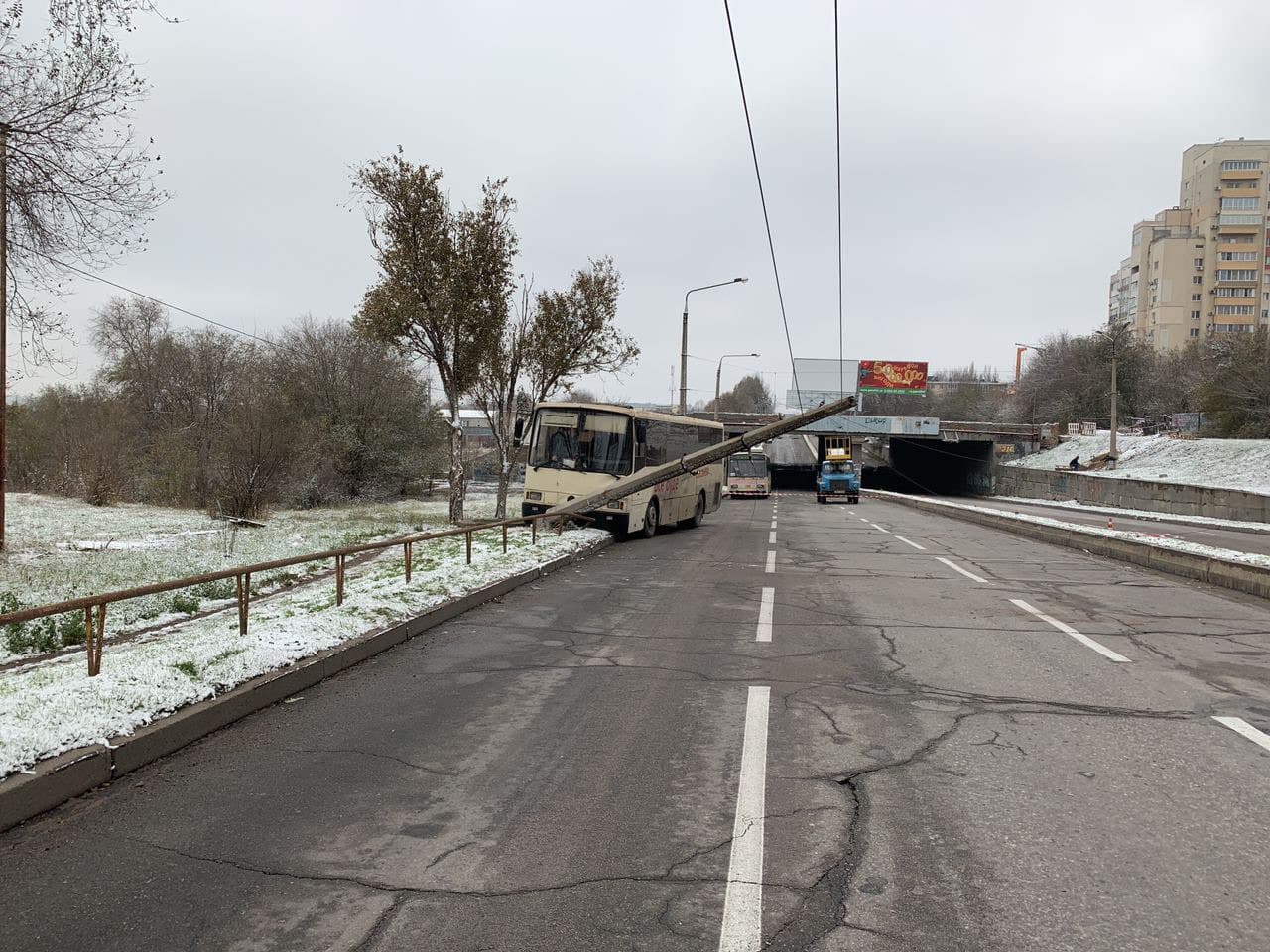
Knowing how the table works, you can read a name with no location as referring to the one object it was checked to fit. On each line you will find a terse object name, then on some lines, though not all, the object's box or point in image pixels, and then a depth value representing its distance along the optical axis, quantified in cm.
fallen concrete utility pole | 1875
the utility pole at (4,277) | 1259
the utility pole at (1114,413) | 4397
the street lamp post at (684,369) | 3441
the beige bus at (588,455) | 1991
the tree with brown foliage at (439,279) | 2111
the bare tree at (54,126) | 1131
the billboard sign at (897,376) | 6494
